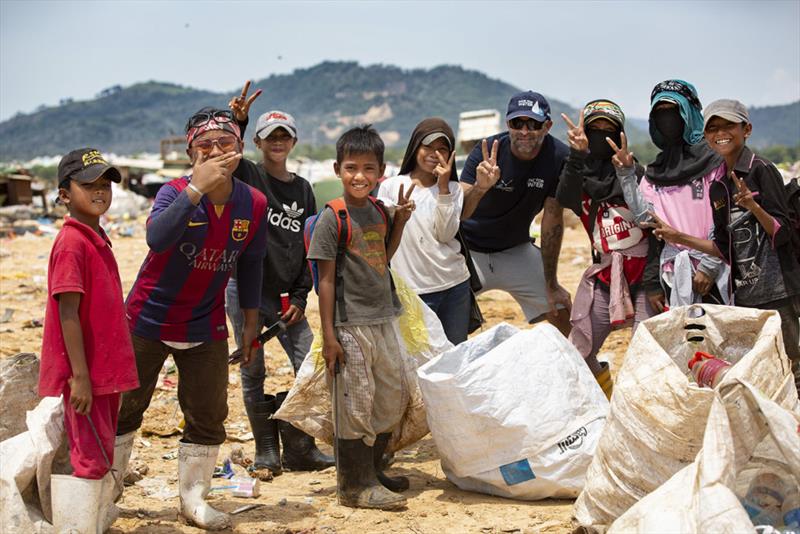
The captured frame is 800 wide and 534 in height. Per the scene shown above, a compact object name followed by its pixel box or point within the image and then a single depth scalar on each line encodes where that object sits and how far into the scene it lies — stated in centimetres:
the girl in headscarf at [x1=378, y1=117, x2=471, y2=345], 449
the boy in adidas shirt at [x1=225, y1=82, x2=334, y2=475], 462
